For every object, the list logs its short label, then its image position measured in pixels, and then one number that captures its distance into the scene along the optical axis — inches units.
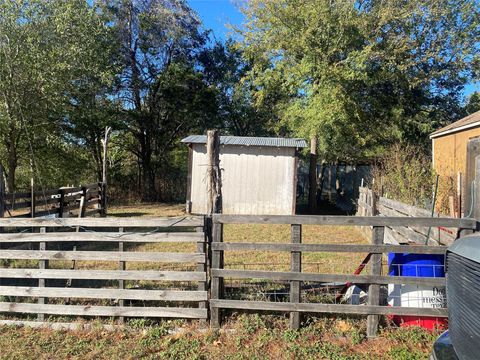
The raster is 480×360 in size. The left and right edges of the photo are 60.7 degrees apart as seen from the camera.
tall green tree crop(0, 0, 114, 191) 637.3
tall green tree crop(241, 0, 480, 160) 699.4
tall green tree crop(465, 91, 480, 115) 815.0
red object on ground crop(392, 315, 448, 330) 169.5
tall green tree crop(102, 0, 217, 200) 893.8
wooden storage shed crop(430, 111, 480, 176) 421.1
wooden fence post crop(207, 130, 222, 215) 190.1
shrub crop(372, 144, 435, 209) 422.9
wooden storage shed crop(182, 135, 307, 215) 627.5
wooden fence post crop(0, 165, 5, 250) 246.0
